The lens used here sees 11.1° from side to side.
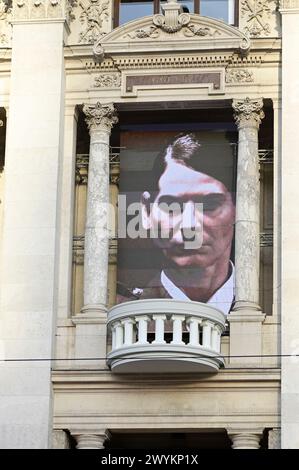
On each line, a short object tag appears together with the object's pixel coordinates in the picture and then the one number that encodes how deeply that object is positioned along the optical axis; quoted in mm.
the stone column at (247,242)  34062
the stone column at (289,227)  33094
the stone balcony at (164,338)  32969
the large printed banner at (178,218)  35562
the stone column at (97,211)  34906
